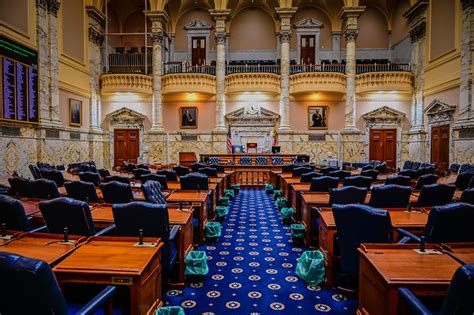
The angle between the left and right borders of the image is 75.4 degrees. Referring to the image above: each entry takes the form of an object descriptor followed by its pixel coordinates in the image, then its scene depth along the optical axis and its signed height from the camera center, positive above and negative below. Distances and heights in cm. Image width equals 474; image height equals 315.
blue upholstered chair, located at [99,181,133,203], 430 -63
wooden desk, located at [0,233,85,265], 224 -79
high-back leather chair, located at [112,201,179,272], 282 -68
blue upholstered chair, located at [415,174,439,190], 565 -58
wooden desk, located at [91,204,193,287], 340 -82
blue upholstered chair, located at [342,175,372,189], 522 -56
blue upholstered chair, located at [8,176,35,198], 480 -64
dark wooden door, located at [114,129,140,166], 1648 +12
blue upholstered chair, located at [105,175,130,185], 546 -57
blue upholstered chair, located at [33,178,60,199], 461 -63
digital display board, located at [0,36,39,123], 925 +210
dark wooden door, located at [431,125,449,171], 1246 +11
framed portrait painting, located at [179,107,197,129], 1636 +160
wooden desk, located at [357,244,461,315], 189 -82
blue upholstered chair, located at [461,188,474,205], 357 -55
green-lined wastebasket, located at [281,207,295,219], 615 -131
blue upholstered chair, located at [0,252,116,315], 142 -67
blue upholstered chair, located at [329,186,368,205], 397 -61
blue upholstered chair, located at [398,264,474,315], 135 -66
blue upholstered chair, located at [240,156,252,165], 1277 -51
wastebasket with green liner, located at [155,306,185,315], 240 -128
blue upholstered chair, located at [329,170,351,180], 676 -57
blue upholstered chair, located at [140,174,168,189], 572 -58
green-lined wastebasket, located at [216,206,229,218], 630 -132
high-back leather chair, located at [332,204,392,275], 278 -75
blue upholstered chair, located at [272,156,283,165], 1289 -51
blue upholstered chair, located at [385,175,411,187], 561 -58
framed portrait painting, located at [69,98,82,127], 1341 +155
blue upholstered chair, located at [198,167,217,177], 757 -58
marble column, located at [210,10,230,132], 1555 +446
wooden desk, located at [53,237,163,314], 202 -81
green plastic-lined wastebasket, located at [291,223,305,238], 488 -134
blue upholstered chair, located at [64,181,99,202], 451 -65
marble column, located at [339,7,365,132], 1516 +468
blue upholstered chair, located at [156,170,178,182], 700 -64
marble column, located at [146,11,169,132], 1541 +439
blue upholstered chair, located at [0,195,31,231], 281 -64
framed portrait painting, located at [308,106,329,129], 1614 +164
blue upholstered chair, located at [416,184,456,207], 413 -63
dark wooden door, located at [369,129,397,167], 1589 +23
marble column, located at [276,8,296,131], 1544 +449
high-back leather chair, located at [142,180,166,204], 376 -58
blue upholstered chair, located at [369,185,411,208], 409 -64
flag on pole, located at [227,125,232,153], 1454 +13
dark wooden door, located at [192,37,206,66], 1773 +566
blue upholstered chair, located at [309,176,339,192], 527 -61
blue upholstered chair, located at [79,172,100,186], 606 -60
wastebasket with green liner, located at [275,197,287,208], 739 -133
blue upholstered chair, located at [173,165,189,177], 792 -59
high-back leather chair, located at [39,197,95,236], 272 -63
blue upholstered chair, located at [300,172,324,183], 640 -61
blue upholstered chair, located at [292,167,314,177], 768 -57
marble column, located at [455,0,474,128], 1084 +291
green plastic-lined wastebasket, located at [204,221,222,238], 505 -137
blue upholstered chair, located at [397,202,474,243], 256 -64
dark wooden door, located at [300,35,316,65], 1750 +589
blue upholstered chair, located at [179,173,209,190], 543 -61
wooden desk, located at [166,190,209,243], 447 -77
